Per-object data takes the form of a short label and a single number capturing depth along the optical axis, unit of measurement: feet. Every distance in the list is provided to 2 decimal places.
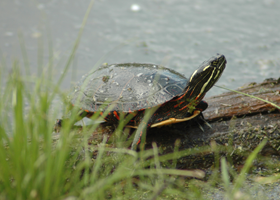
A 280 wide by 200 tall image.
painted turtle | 17.60
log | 18.99
